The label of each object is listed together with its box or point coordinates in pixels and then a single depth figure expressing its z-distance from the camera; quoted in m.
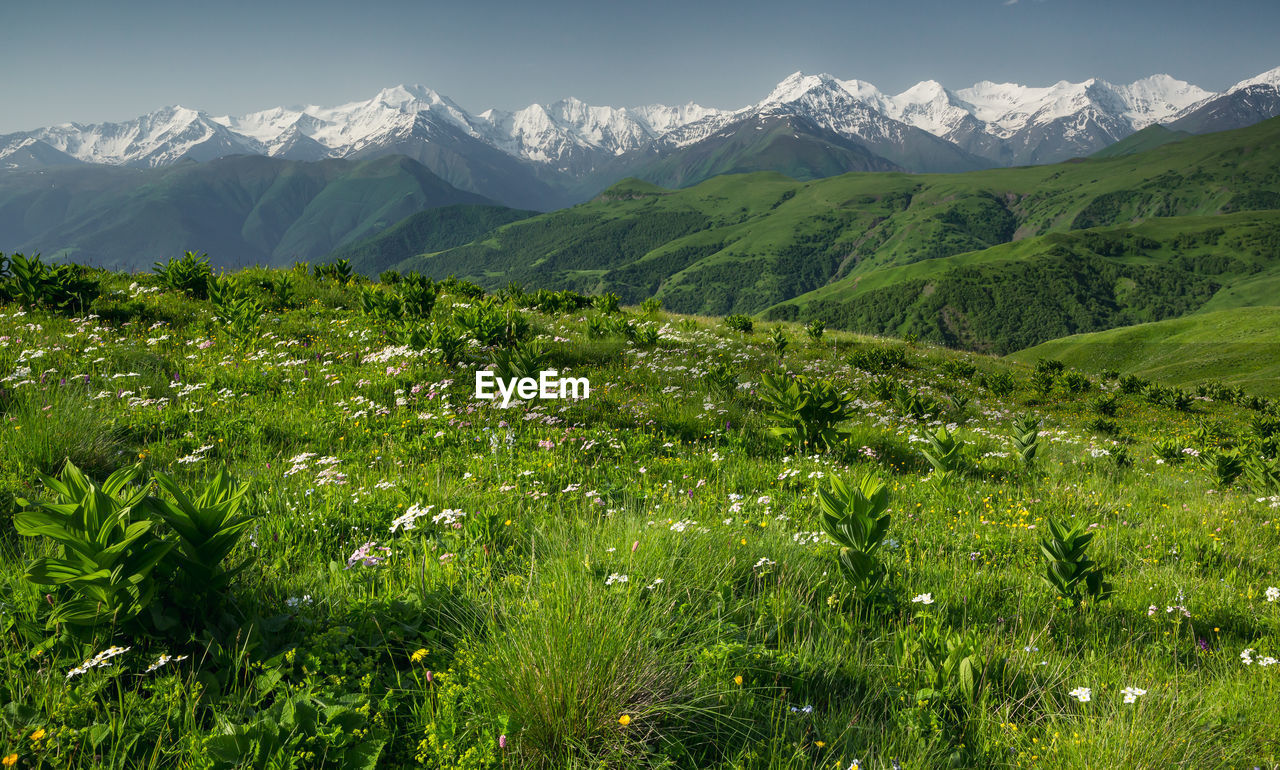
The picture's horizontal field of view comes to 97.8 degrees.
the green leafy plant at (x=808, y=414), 7.86
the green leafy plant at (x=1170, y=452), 10.51
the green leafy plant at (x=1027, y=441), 8.27
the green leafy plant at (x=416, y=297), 13.37
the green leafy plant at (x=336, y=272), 18.20
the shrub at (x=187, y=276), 13.93
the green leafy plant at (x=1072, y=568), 3.99
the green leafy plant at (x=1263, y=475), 7.80
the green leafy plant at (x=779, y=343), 17.21
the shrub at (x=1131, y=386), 22.44
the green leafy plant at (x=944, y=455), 6.90
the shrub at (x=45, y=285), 10.85
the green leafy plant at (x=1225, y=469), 8.30
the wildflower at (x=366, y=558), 3.63
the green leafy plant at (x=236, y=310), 10.42
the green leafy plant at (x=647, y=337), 14.29
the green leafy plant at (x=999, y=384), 19.28
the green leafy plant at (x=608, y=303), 20.45
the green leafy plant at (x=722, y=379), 10.43
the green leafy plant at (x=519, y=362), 9.45
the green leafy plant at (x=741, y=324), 22.28
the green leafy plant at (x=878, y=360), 18.38
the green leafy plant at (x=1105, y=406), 18.22
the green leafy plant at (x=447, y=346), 9.74
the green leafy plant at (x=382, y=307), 12.87
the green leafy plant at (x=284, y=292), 13.97
